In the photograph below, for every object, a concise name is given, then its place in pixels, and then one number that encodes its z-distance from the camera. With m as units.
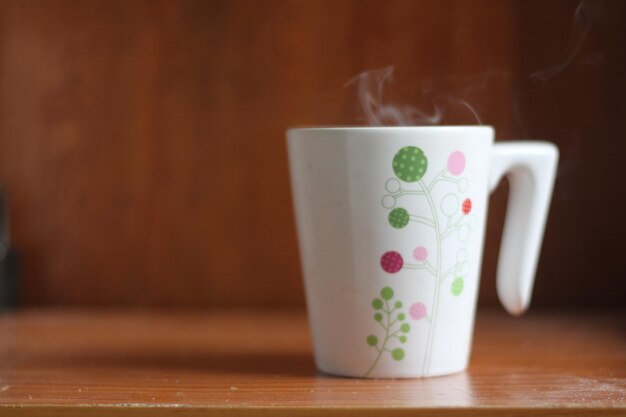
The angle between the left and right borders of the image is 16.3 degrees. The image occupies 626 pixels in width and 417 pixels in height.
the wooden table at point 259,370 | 0.80
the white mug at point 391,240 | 0.85
